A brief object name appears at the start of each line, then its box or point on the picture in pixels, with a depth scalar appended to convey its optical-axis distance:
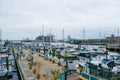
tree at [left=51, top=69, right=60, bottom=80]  6.07
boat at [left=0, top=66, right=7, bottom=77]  9.54
